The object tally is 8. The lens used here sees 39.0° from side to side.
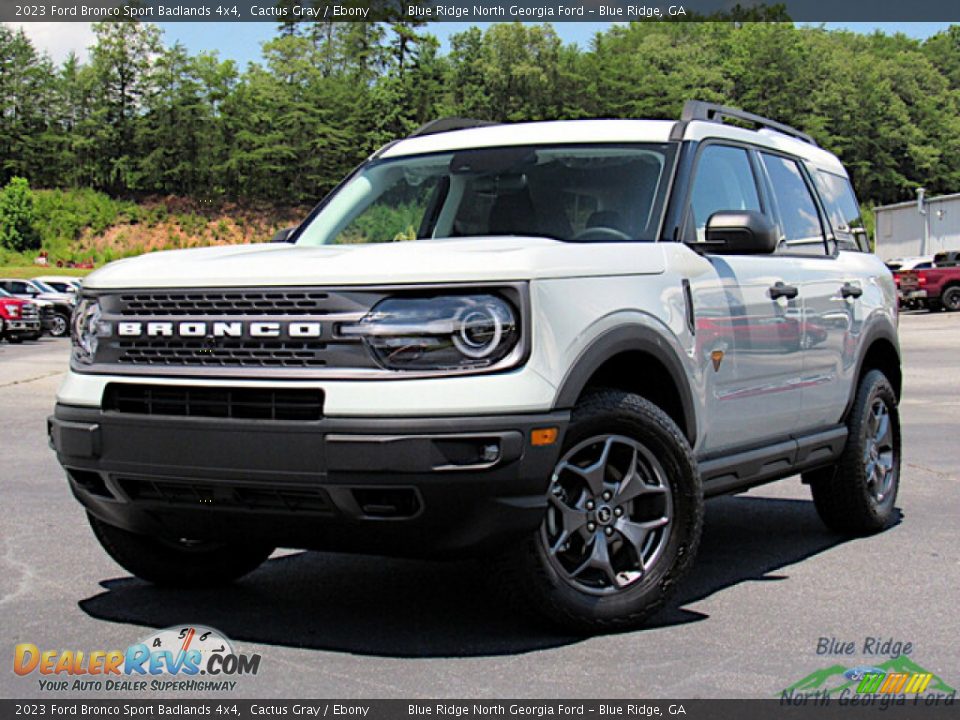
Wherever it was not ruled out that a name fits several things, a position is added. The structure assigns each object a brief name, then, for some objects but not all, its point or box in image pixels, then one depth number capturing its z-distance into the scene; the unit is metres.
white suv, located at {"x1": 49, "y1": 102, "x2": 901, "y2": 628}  4.37
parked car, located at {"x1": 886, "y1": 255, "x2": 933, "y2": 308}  44.44
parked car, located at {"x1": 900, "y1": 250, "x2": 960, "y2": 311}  43.88
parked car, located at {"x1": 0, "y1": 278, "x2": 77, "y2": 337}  39.41
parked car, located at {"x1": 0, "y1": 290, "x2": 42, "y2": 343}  34.59
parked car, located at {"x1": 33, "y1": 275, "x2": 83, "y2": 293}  42.12
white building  61.62
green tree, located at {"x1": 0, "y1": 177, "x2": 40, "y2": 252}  103.25
